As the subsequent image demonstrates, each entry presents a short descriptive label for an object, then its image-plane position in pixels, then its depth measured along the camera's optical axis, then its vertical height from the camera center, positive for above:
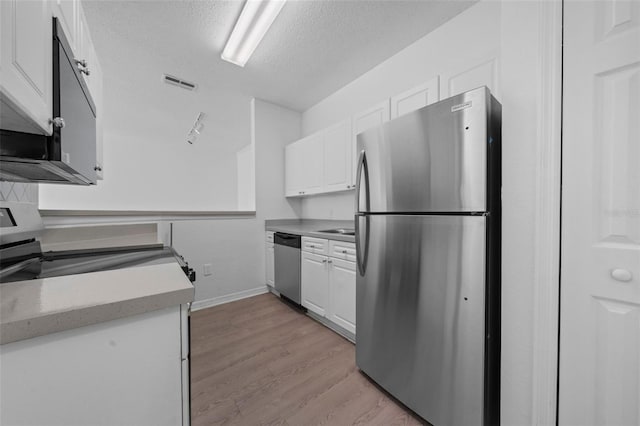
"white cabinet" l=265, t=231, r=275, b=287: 3.00 -0.65
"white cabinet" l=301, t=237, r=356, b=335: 1.92 -0.67
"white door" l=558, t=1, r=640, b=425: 0.87 -0.02
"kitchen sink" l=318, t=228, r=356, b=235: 2.54 -0.22
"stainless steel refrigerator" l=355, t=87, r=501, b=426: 1.03 -0.23
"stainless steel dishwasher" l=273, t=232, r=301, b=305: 2.54 -0.62
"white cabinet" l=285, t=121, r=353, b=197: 2.51 +0.57
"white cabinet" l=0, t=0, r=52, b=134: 0.51 +0.36
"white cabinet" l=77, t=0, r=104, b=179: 1.13 +0.83
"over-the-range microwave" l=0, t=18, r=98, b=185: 0.72 +0.23
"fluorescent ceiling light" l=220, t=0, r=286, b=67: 1.67 +1.44
